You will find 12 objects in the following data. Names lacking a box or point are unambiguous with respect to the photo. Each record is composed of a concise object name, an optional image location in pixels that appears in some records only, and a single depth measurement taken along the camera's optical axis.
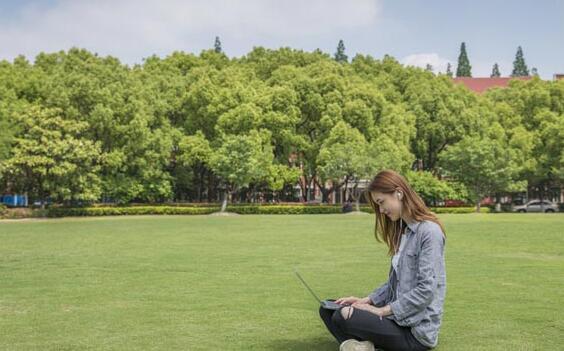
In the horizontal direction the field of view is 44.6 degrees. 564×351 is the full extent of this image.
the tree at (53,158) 43.81
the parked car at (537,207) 59.22
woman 5.28
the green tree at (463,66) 128.62
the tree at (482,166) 54.72
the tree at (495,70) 148.62
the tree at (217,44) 109.19
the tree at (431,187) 55.69
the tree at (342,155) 49.16
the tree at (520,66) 132.98
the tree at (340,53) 105.66
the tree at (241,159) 48.97
